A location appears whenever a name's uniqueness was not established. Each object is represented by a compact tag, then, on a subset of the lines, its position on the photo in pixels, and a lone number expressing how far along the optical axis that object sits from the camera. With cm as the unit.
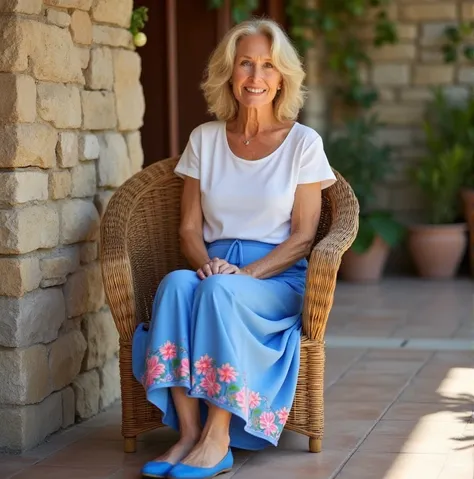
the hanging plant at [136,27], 652
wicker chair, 522
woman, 494
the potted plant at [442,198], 1104
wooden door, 941
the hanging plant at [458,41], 1135
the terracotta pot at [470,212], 1110
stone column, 523
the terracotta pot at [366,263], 1094
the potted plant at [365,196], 1089
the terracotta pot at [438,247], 1103
